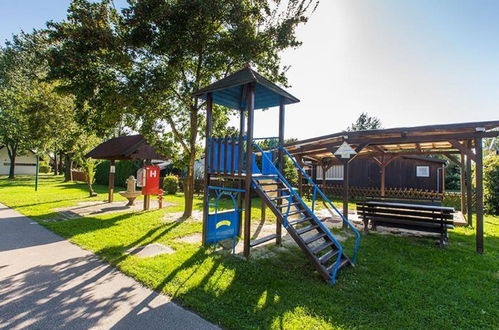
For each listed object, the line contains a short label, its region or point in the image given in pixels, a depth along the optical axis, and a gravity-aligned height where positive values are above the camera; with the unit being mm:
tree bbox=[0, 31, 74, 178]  15305 +4244
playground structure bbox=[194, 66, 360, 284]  5197 -28
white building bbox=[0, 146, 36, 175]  41719 +586
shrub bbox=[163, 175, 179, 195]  18672 -1094
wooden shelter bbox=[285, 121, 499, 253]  6105 +1000
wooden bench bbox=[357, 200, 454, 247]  6484 -1146
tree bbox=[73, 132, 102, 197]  15537 +789
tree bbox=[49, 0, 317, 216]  8211 +4144
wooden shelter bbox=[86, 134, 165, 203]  12195 +893
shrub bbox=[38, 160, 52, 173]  43075 +78
